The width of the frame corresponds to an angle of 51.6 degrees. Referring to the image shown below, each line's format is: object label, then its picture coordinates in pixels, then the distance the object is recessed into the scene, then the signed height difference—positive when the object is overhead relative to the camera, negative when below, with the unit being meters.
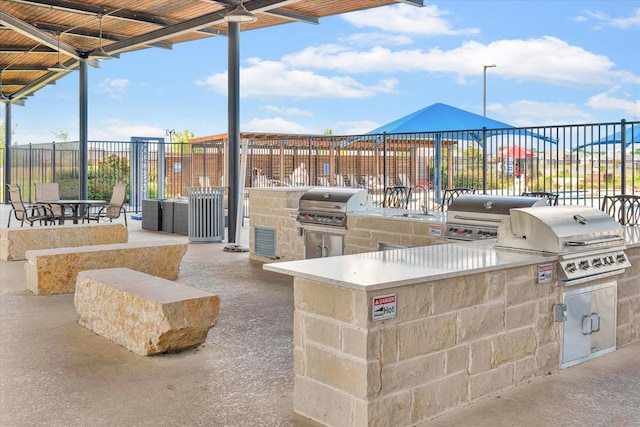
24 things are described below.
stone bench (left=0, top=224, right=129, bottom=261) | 9.62 -0.64
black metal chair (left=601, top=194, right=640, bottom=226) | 7.57 -0.18
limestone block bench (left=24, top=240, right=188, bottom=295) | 7.23 -0.77
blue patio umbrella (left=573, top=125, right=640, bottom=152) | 8.78 +0.73
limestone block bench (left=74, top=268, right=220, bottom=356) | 4.81 -0.91
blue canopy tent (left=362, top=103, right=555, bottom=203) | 10.46 +1.20
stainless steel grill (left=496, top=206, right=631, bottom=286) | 4.32 -0.31
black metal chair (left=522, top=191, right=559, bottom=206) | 8.50 -0.04
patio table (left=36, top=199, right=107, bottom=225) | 12.14 -0.17
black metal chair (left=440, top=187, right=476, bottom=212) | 9.47 +0.02
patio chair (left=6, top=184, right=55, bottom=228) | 12.55 -0.26
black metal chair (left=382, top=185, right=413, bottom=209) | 10.17 -0.02
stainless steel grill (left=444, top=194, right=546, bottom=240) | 6.08 -0.20
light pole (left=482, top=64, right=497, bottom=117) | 30.29 +4.77
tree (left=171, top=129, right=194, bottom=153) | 43.69 +3.89
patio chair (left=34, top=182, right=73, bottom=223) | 13.73 +0.02
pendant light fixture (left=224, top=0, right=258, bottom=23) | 9.24 +2.49
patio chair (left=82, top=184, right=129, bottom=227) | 13.20 -0.17
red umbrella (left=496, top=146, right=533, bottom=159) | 10.59 +0.64
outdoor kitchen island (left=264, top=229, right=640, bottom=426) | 3.39 -0.77
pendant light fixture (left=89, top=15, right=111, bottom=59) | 12.51 +2.69
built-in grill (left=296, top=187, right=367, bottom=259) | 7.99 -0.29
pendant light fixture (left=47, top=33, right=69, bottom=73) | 17.68 +3.43
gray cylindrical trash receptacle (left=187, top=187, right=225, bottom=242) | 11.92 -0.37
